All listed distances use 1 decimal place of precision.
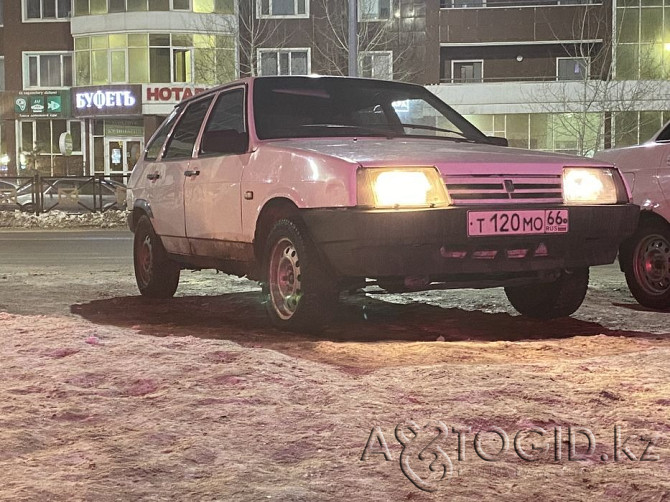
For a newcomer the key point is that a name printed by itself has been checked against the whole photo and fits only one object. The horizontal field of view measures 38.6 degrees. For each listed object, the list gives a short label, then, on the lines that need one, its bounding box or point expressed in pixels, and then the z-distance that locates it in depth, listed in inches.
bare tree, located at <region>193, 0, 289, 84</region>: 1640.0
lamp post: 780.6
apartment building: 1637.6
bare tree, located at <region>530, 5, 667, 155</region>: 1593.3
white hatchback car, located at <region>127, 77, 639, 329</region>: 208.1
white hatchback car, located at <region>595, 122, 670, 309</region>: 272.7
